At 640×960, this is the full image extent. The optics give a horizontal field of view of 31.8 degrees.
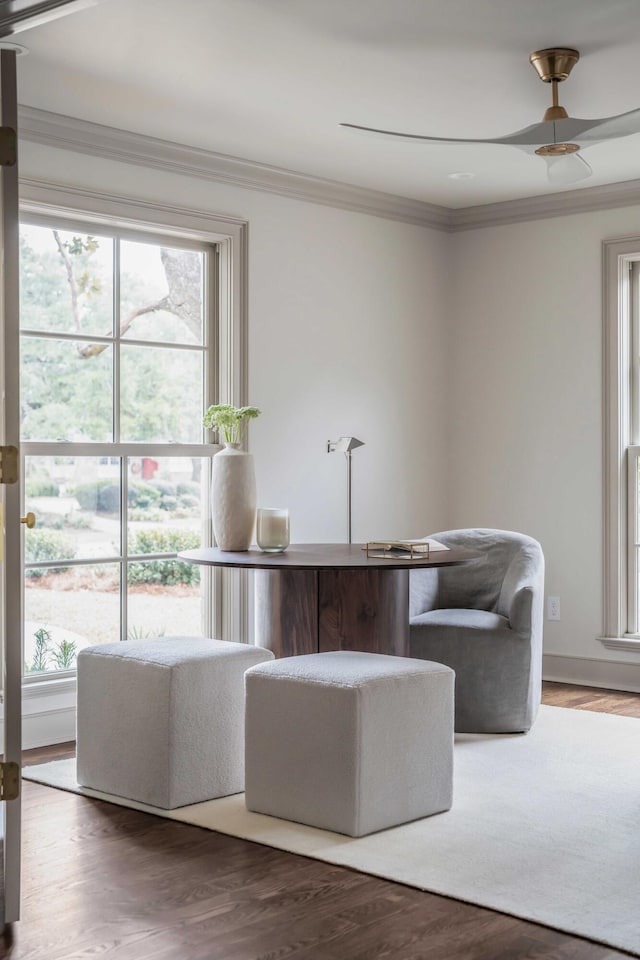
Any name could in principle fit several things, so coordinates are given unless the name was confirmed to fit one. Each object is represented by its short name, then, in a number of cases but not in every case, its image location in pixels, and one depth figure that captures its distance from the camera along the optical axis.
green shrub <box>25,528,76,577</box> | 4.43
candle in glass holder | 4.18
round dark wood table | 3.93
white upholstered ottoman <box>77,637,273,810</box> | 3.46
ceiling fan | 3.58
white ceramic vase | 4.27
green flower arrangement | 4.39
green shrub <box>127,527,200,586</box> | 4.77
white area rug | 2.70
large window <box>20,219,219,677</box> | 4.47
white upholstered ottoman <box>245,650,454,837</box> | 3.19
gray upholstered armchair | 4.46
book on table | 4.01
